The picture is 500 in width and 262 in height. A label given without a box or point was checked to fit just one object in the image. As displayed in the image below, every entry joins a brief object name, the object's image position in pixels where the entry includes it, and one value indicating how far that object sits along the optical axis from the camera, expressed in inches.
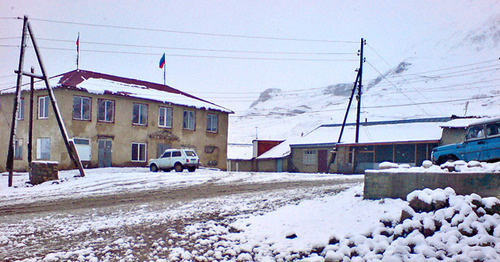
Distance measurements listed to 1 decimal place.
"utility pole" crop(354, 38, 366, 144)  1354.2
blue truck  560.8
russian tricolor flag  1627.1
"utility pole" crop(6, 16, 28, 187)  792.9
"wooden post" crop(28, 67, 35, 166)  847.1
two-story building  1149.1
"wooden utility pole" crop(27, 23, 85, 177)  826.6
